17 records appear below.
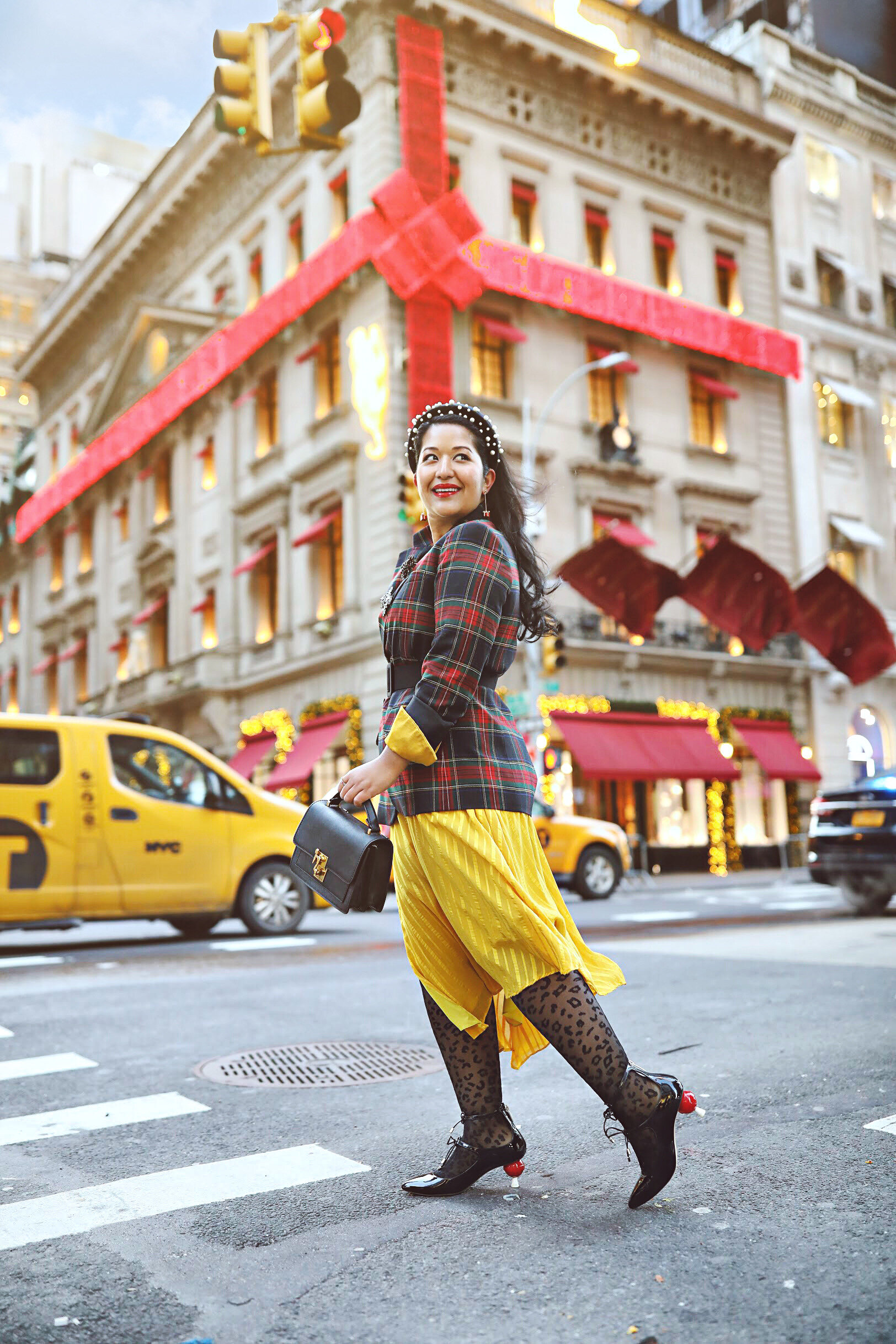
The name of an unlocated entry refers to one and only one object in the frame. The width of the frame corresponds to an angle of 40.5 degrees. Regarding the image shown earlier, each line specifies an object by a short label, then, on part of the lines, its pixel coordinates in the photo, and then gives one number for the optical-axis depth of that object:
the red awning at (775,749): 27.86
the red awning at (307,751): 24.97
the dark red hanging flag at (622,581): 24.56
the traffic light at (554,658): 20.59
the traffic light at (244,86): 8.79
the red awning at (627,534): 25.73
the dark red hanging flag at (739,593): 25.06
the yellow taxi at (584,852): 16.03
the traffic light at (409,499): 16.92
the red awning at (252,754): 27.75
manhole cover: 4.72
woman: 2.92
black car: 11.88
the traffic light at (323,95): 8.62
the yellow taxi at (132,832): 9.91
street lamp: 22.25
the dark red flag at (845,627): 25.80
